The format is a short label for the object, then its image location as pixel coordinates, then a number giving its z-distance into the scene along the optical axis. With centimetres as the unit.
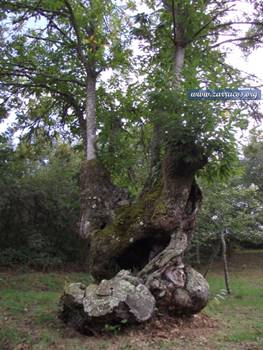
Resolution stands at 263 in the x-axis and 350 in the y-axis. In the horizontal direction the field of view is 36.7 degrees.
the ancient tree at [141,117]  518
